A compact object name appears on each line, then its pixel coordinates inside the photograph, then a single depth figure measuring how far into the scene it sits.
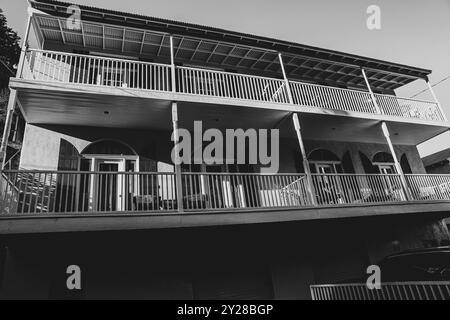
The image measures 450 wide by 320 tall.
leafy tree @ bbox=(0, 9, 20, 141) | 14.57
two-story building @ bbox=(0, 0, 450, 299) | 7.18
